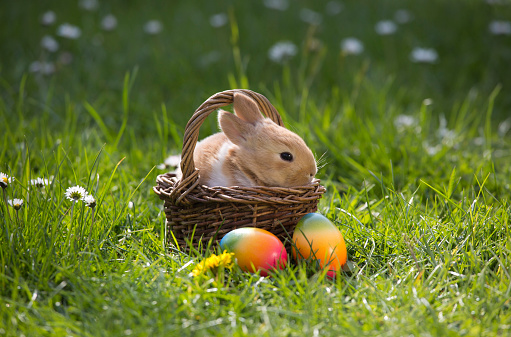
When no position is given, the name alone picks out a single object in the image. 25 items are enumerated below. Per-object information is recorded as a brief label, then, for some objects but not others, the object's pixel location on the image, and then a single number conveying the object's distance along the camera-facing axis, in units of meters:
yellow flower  1.85
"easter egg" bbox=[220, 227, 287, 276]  1.92
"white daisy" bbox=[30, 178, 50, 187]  2.21
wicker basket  2.06
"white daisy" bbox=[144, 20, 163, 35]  4.84
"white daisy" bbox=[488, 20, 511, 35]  5.24
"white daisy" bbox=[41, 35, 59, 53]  4.34
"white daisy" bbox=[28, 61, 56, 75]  4.29
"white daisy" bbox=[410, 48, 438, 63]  4.41
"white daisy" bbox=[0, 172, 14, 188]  2.01
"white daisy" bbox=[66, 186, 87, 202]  2.10
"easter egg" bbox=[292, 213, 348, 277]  1.99
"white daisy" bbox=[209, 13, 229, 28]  5.26
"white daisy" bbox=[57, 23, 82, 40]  4.50
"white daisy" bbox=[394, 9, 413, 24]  5.71
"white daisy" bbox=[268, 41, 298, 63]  4.51
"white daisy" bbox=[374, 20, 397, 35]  5.04
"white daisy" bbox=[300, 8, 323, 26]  5.79
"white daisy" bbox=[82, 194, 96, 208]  2.02
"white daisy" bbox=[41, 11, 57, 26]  4.57
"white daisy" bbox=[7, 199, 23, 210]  2.04
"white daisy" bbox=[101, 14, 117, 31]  5.09
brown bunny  2.19
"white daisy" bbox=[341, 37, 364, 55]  4.45
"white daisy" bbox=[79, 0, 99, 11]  5.62
